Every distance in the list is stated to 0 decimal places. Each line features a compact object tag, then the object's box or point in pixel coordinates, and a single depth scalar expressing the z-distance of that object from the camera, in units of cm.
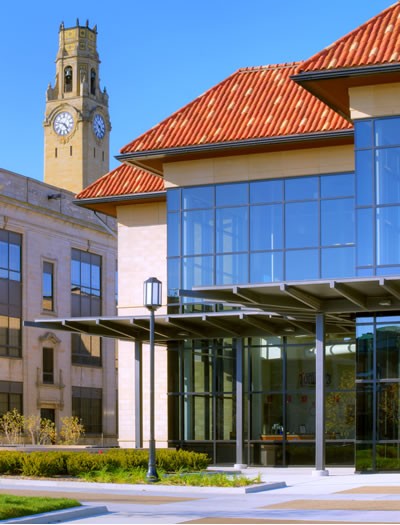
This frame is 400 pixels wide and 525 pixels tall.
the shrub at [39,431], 5753
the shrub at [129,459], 2648
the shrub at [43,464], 2638
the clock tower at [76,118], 12744
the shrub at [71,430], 5510
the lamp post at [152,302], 2605
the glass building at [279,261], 2948
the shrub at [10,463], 2700
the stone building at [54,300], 6141
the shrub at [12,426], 5656
